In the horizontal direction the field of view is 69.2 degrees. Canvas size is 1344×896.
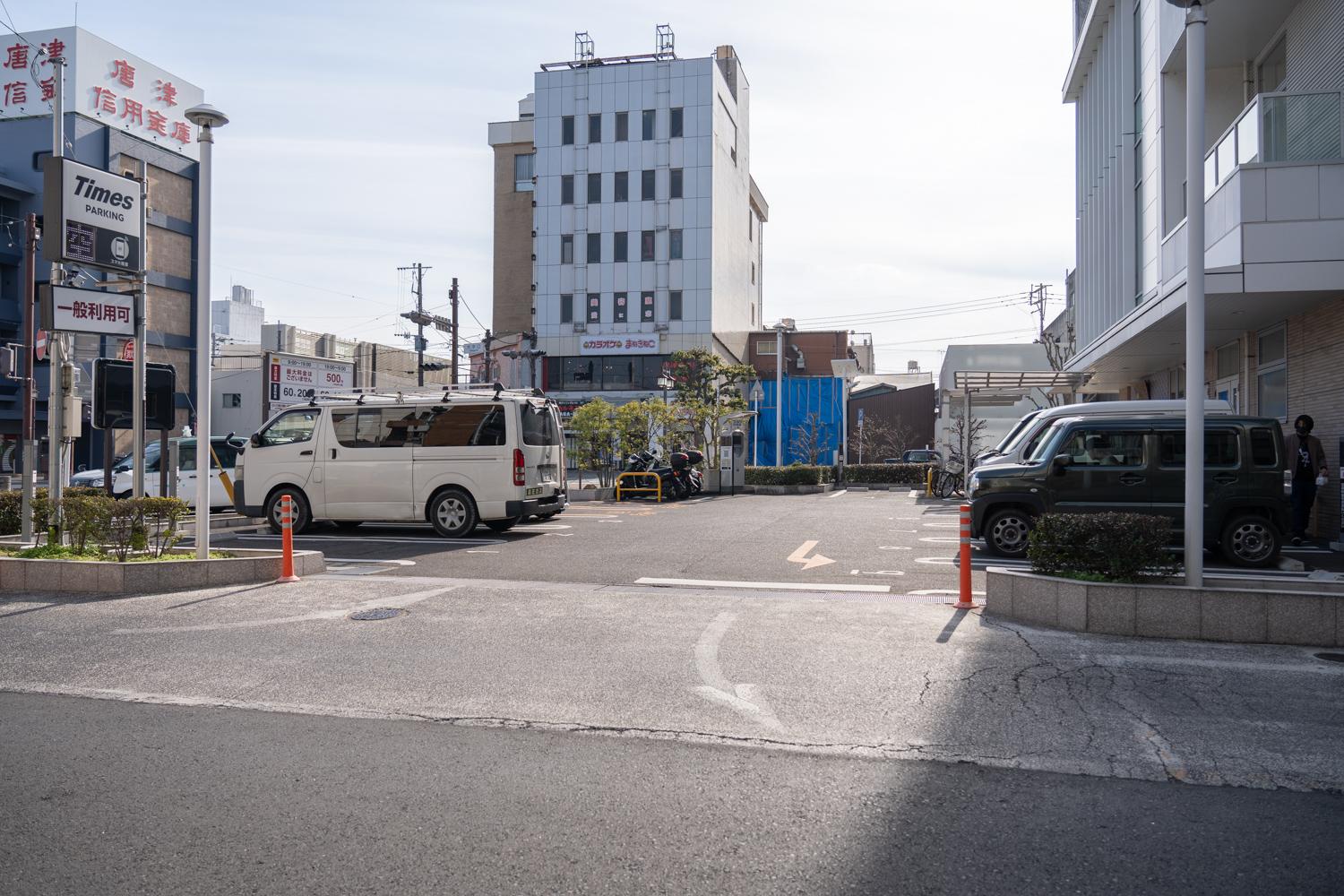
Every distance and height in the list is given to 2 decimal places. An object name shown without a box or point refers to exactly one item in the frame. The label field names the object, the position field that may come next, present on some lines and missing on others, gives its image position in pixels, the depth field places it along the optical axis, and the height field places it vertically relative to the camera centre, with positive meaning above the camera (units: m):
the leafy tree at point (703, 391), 30.66 +2.28
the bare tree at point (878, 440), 45.38 +0.82
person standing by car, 13.02 -0.09
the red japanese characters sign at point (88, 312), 11.34 +1.67
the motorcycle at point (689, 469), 26.14 -0.37
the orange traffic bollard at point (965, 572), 8.66 -1.02
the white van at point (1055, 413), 12.76 +0.60
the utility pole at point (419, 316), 47.89 +7.12
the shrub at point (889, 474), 33.41 -0.58
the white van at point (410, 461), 14.49 -0.12
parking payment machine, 29.64 -0.22
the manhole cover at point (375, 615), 8.20 -1.38
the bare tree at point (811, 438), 42.38 +0.86
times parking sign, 11.16 +2.78
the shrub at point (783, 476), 30.22 -0.61
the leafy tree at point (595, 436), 29.34 +0.57
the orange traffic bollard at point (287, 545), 10.17 -0.97
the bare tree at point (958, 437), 27.94 +0.73
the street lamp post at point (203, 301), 9.67 +1.56
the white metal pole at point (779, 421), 41.12 +1.66
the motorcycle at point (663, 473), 25.91 -0.47
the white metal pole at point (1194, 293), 7.76 +1.34
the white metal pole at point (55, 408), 11.29 +0.51
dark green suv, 11.38 -0.28
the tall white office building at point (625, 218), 50.84 +12.56
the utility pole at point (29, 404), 10.88 +0.63
